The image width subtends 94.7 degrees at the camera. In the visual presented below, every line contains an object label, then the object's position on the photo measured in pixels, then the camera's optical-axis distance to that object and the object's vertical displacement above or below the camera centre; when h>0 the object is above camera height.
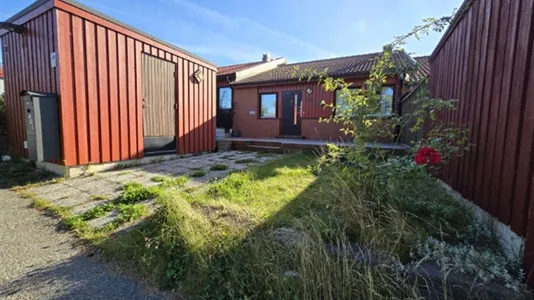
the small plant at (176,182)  3.59 -0.85
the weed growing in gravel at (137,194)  2.97 -0.87
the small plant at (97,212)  2.57 -0.95
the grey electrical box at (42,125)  3.74 -0.04
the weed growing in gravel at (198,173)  4.23 -0.84
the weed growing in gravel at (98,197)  3.08 -0.93
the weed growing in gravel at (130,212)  2.48 -0.92
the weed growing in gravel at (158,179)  3.87 -0.86
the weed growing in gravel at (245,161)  5.54 -0.80
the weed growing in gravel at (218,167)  4.72 -0.81
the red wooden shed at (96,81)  3.97 +0.82
